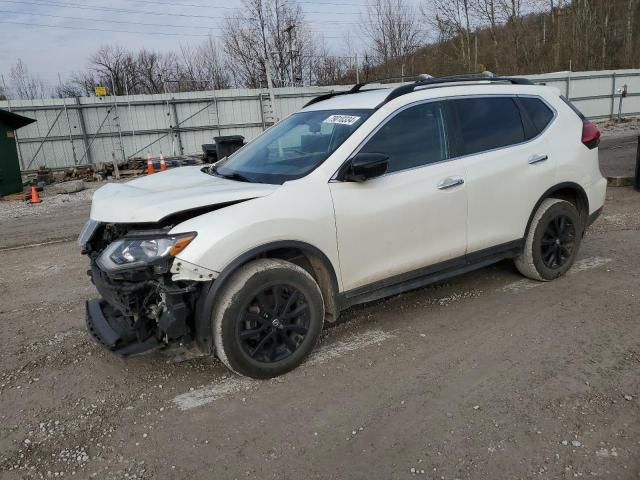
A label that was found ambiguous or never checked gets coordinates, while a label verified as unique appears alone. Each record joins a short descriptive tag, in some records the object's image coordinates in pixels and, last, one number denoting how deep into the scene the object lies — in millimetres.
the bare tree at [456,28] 41125
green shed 14156
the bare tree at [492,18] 40625
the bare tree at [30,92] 23797
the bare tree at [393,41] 37812
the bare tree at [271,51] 36406
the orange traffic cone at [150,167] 15758
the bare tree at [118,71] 47047
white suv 3133
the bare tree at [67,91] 31475
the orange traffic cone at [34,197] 12867
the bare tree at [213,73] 39750
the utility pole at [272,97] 18534
